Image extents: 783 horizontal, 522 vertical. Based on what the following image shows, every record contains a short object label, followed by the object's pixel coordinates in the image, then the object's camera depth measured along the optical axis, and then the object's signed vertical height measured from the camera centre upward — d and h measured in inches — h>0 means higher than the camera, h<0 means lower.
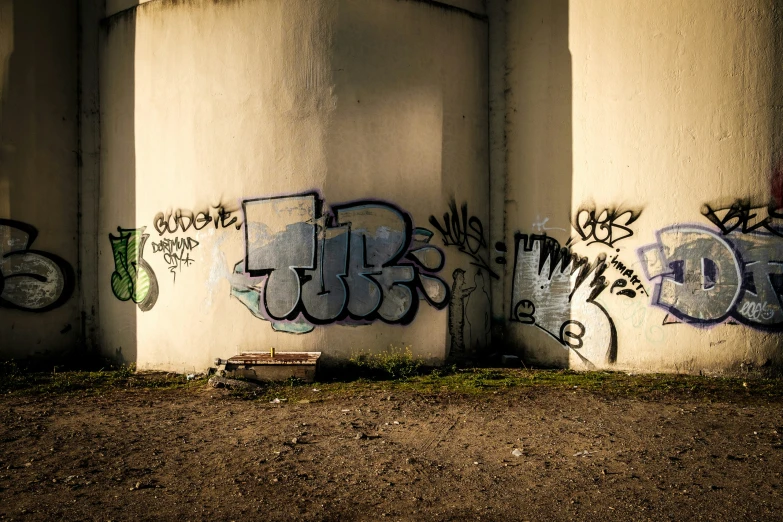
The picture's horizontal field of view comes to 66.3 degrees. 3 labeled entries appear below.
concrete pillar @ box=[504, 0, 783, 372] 301.6 +35.9
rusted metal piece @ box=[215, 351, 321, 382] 315.9 -63.4
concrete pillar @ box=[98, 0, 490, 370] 337.7 +42.0
